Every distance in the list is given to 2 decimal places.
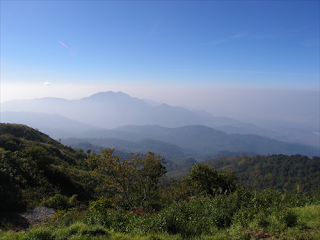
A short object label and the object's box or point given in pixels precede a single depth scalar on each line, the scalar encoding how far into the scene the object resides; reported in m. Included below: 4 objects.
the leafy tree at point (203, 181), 14.31
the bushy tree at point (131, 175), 10.53
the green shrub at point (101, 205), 8.64
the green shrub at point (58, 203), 12.08
